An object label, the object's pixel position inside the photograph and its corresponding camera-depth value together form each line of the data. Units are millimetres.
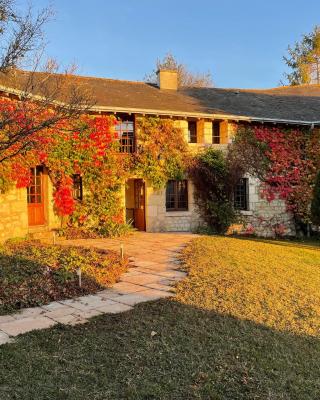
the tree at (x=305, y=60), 31453
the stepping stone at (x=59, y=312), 4988
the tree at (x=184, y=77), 29159
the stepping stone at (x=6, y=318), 4855
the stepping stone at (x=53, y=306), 5352
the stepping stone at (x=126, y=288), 6238
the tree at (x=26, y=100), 4918
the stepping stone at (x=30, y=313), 5016
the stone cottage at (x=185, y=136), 13078
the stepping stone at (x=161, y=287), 6208
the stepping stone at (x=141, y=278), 6879
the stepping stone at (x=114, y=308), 5199
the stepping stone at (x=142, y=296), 5660
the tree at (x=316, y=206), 11312
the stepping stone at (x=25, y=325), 4441
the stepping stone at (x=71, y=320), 4734
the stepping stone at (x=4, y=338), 4115
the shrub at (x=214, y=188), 14500
